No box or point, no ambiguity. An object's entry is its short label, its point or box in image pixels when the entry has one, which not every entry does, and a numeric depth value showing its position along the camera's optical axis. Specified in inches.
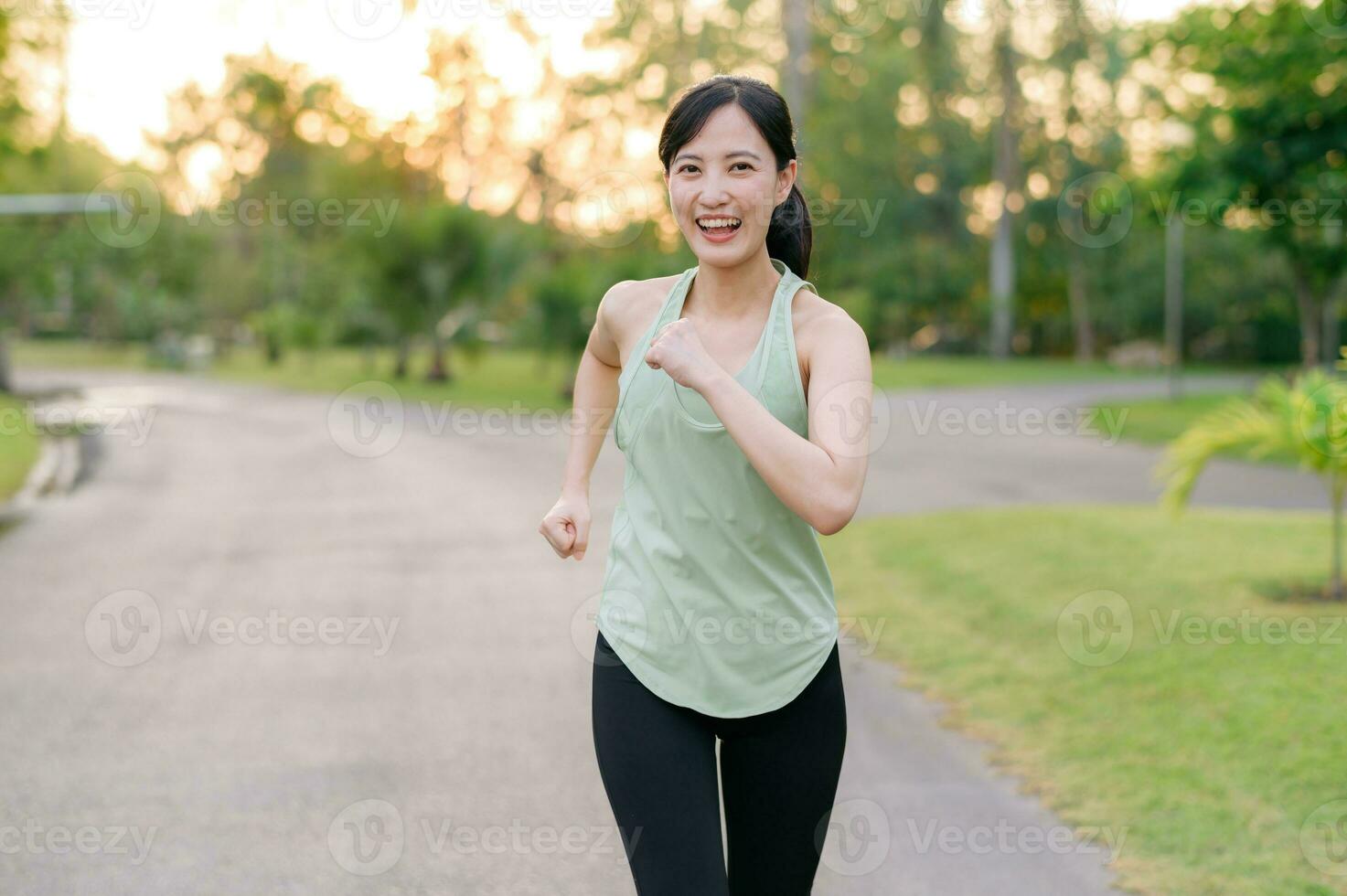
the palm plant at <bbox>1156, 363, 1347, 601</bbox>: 288.2
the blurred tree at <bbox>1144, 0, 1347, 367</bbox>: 637.9
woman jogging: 89.0
